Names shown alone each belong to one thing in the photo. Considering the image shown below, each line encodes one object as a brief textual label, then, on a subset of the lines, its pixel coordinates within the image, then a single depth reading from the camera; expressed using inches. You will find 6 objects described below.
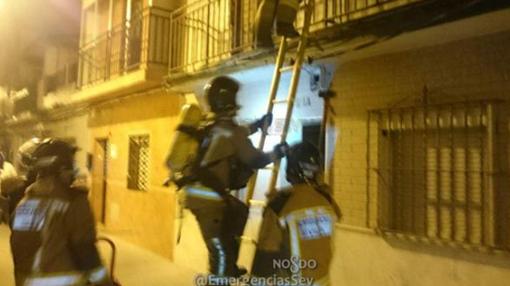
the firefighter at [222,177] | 137.3
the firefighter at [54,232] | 106.8
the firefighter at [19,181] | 143.9
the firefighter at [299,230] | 107.5
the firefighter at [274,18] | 164.4
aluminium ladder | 151.9
